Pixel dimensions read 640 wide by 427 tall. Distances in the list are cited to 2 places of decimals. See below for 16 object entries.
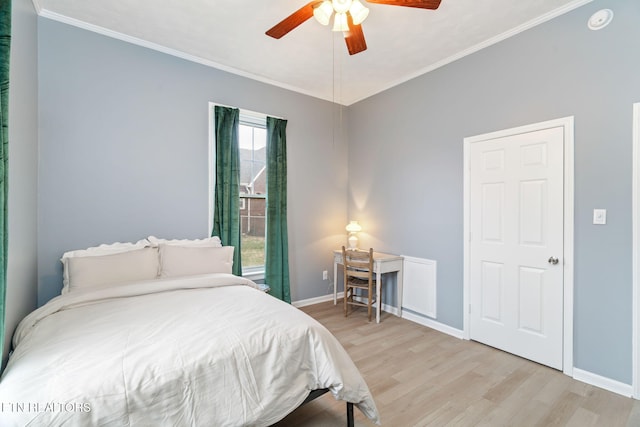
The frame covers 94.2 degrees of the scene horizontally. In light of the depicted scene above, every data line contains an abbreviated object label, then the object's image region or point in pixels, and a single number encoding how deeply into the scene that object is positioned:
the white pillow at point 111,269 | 2.28
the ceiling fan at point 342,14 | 1.82
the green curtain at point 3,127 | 1.17
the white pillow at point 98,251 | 2.37
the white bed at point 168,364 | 1.11
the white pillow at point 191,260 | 2.63
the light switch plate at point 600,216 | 2.21
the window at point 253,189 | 3.67
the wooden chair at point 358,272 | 3.44
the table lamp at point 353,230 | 4.06
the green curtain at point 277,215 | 3.67
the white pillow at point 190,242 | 2.86
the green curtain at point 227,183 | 3.30
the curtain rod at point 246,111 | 3.33
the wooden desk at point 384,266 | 3.48
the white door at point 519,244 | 2.46
